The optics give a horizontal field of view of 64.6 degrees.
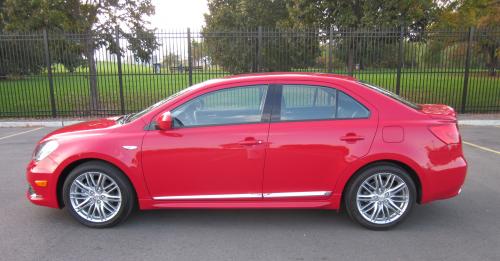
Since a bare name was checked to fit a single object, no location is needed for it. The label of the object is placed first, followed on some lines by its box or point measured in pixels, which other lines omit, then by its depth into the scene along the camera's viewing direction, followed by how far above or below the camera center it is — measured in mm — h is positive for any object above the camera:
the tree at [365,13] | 16766 +2209
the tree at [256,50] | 11055 +364
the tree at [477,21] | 11727 +1882
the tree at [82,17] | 12133 +1435
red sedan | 3822 -892
